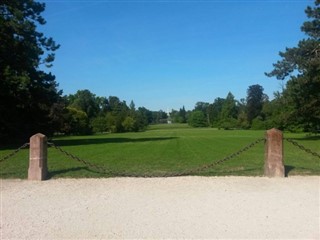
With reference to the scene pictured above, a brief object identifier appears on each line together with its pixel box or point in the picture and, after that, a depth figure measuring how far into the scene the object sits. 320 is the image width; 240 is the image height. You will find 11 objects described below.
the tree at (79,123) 53.80
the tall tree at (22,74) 18.76
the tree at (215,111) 89.12
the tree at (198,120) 94.29
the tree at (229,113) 71.16
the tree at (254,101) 78.87
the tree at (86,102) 74.32
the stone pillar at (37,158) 7.63
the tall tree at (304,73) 21.08
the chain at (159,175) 8.00
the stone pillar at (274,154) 7.66
